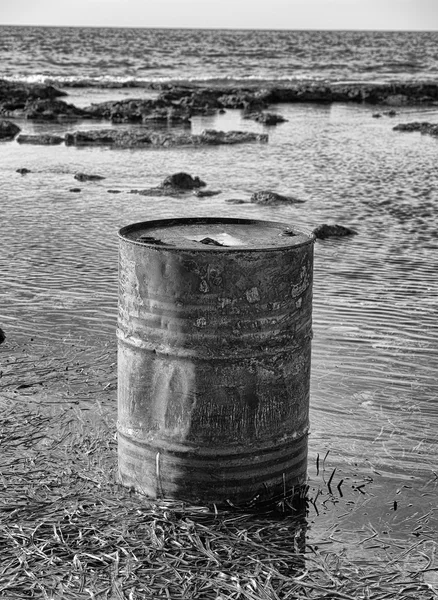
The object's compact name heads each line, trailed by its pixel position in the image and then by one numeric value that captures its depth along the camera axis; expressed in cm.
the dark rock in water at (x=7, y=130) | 2030
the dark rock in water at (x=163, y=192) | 1337
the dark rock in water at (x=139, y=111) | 2367
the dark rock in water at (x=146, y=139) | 1897
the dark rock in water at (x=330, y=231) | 1063
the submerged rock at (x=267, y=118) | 2352
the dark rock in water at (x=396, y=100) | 3190
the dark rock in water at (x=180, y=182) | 1380
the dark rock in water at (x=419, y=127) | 2183
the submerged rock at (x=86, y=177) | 1463
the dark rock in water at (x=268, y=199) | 1277
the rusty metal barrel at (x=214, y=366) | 405
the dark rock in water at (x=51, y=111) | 2411
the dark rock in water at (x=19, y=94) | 2588
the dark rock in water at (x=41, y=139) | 1902
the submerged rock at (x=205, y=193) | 1331
